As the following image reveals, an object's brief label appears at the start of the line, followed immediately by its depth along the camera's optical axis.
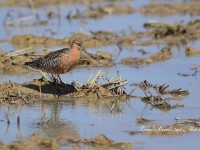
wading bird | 22.17
